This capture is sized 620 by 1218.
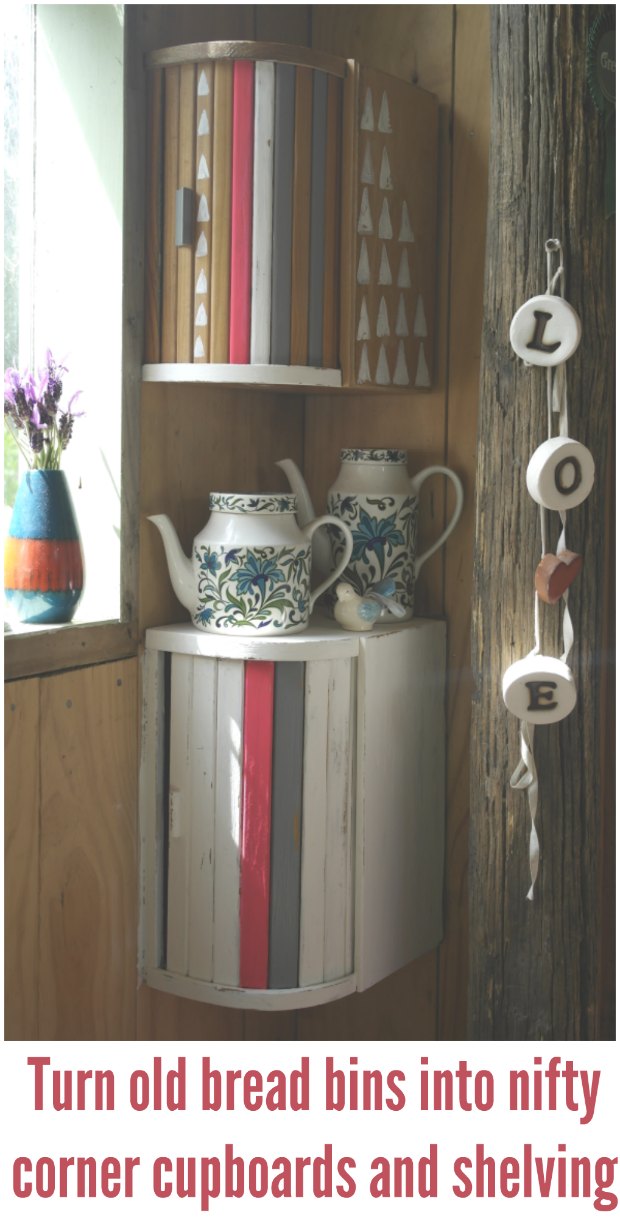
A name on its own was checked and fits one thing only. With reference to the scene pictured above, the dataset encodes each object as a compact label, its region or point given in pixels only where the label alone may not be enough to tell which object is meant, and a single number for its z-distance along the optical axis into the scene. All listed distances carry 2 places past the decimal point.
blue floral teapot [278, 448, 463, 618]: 2.17
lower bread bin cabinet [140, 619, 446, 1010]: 1.95
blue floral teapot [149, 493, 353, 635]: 1.97
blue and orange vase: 1.86
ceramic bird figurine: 2.05
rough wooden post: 1.82
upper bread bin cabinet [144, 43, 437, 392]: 1.91
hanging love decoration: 1.78
